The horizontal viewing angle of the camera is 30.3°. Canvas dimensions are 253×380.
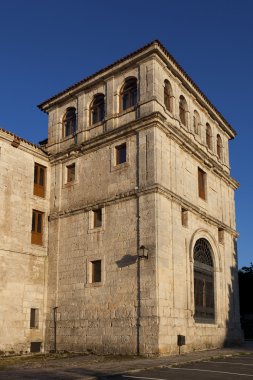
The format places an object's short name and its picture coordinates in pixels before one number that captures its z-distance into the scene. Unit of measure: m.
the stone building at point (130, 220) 18.97
